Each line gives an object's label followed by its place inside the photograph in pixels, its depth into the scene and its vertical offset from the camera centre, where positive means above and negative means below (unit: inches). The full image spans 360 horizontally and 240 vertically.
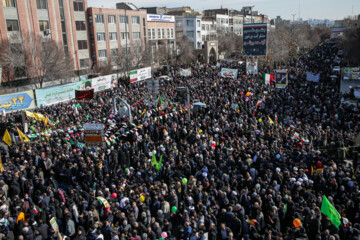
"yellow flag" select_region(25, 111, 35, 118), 689.0 -137.1
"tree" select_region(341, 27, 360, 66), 1596.2 -40.5
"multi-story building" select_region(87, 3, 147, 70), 1680.6 +54.5
